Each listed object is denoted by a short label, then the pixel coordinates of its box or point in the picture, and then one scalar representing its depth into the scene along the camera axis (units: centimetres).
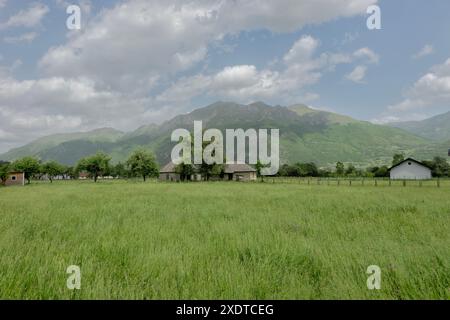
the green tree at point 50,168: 11050
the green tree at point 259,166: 8650
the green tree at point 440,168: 8925
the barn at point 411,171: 7181
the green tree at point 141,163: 8369
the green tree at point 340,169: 11142
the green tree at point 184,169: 7338
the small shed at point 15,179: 7283
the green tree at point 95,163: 9219
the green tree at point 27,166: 8089
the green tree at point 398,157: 11412
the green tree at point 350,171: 10720
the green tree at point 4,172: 6599
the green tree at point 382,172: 9274
